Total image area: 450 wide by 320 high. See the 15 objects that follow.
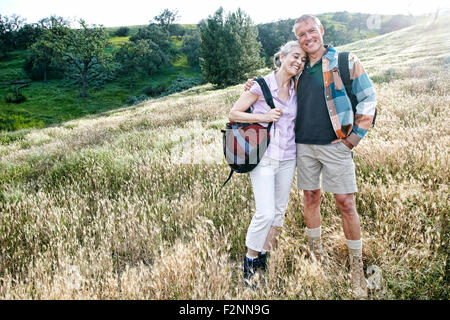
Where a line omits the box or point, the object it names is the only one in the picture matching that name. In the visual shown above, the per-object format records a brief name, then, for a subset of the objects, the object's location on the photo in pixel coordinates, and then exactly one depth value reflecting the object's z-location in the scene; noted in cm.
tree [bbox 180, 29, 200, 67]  6806
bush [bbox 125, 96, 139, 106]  4674
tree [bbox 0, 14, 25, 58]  7162
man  224
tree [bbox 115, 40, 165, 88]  6044
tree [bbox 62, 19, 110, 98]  5184
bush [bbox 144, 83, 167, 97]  5266
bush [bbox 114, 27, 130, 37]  9331
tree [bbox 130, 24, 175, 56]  7138
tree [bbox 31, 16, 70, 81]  5192
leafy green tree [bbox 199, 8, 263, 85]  3691
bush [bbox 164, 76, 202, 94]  5087
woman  238
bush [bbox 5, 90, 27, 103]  4409
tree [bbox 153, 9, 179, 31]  9938
